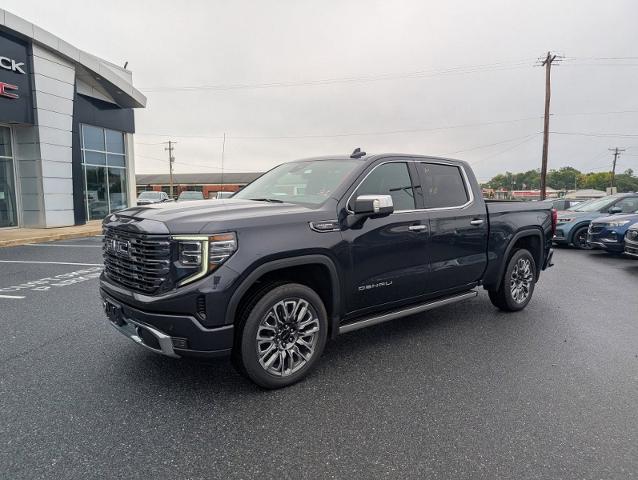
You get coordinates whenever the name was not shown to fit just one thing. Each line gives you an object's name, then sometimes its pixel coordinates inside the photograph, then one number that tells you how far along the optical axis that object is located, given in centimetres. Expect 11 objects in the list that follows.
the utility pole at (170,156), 6166
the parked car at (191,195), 2048
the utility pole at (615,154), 7806
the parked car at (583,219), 1216
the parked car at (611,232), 1002
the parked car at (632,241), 875
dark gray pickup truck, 303
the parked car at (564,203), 1650
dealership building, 1482
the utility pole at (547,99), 2750
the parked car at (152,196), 2430
